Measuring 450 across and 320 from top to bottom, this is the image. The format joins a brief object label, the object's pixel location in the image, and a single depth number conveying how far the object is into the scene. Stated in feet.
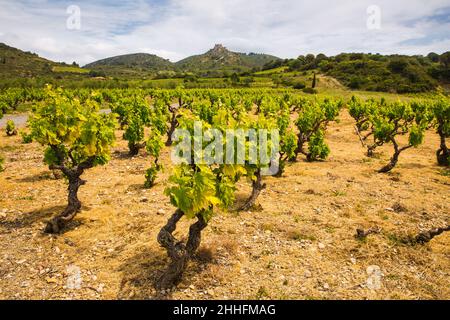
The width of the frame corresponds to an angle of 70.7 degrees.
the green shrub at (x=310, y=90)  256.93
